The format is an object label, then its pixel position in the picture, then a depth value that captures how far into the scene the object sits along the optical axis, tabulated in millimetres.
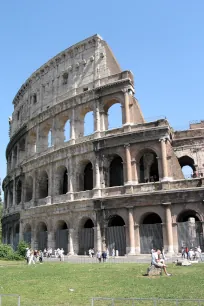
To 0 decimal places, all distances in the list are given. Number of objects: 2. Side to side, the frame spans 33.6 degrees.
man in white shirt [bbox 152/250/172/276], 13430
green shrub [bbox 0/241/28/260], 25319
